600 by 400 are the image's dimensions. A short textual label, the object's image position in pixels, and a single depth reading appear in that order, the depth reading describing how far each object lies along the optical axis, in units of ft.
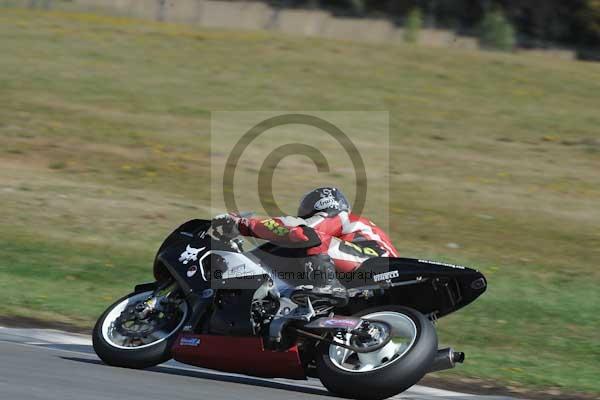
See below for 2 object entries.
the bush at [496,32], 289.53
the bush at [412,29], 261.03
